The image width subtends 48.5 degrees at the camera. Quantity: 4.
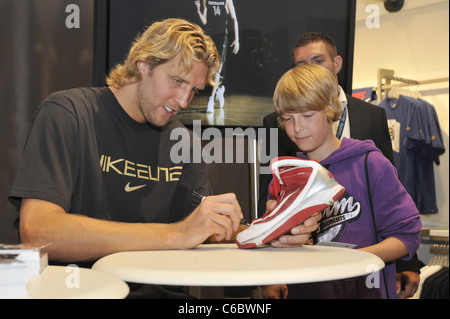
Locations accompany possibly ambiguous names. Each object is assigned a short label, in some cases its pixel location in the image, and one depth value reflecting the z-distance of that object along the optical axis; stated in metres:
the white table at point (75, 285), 0.73
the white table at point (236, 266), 0.87
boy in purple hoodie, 1.51
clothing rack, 4.35
